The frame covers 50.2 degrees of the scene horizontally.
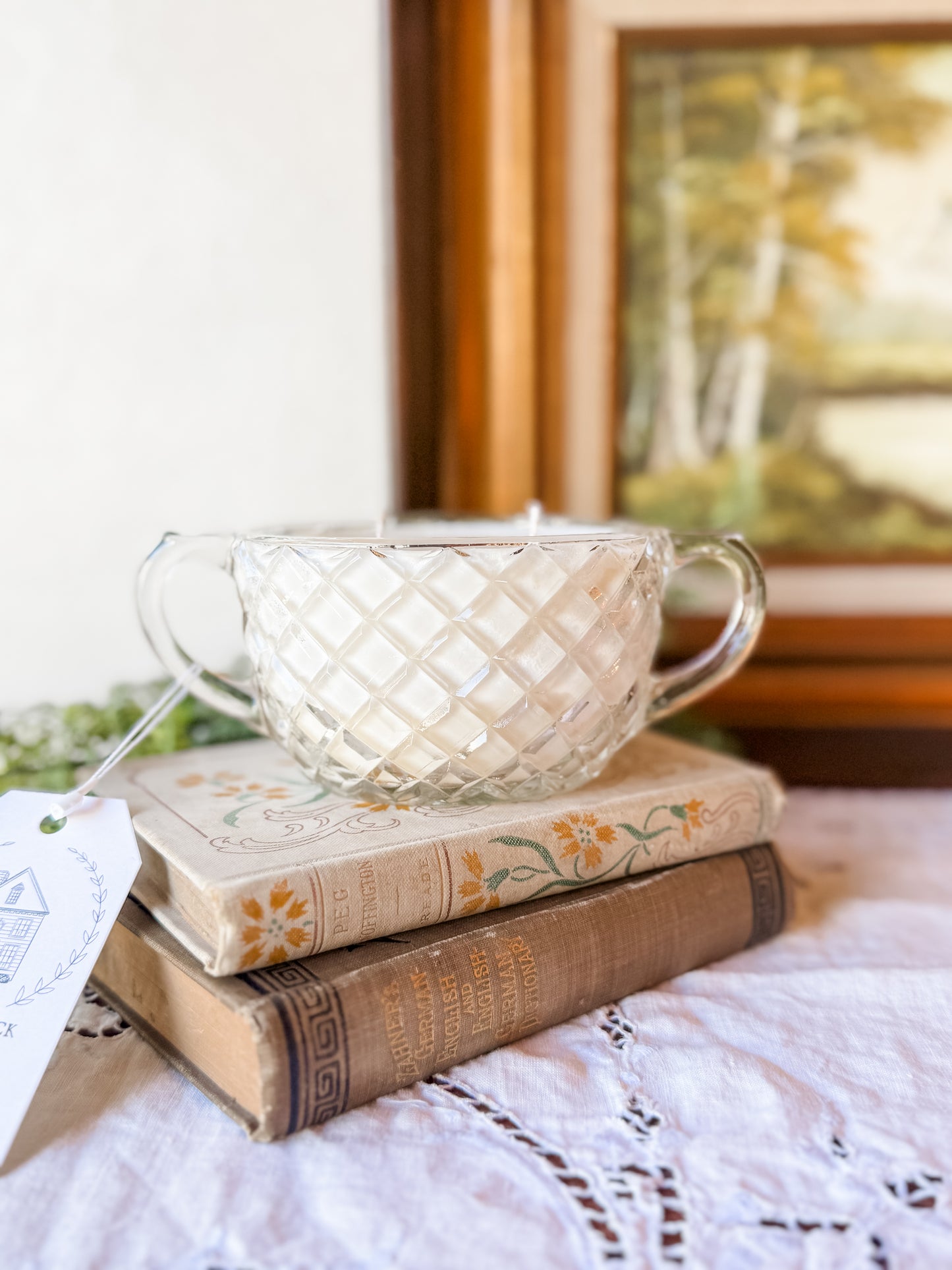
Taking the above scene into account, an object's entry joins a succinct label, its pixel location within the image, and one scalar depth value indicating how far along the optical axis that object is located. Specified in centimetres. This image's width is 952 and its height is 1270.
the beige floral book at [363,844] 36
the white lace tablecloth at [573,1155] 30
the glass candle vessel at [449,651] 40
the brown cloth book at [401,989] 34
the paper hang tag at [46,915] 34
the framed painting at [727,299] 67
